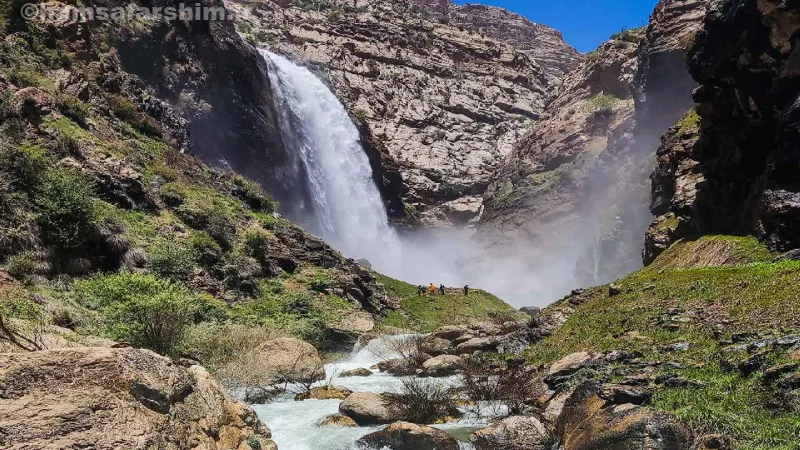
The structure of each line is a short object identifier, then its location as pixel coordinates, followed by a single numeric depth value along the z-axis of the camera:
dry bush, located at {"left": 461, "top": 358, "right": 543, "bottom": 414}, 12.46
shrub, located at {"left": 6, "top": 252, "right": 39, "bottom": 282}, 16.80
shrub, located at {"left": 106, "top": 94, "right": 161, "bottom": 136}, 33.16
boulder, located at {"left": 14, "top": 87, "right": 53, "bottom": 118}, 24.96
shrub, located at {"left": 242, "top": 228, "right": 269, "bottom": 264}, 30.28
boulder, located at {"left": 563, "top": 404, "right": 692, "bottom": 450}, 6.87
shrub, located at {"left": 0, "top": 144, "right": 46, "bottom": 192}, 19.89
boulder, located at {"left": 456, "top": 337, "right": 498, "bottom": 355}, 21.03
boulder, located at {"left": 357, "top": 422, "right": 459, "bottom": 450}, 9.91
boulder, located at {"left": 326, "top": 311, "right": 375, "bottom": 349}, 26.77
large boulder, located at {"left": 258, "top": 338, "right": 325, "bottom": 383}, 16.11
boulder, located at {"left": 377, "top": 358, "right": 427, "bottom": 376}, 19.25
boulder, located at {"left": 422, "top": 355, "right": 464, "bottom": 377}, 18.06
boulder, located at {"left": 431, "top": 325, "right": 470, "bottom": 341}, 25.31
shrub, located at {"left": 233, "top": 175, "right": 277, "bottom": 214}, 36.62
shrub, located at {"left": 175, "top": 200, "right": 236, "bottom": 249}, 28.73
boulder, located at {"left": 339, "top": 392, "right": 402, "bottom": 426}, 12.17
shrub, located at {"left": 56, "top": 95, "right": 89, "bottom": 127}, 27.44
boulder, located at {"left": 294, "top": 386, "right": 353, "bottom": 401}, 14.82
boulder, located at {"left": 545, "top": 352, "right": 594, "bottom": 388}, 12.54
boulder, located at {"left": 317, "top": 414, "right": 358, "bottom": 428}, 11.92
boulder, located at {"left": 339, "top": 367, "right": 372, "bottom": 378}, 20.00
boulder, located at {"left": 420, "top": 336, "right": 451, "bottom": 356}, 22.17
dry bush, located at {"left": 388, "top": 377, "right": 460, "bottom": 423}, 12.34
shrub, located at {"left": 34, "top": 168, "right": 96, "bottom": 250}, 19.64
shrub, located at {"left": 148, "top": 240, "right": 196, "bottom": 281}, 23.02
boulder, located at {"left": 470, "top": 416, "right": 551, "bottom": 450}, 9.30
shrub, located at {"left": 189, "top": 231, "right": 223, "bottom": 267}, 26.48
